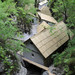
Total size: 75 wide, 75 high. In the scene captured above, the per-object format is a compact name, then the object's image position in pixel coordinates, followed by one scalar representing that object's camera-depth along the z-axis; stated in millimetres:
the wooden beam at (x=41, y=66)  13891
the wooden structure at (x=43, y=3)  34875
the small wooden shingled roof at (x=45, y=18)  23733
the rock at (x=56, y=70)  12906
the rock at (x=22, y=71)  11429
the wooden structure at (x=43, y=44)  13940
